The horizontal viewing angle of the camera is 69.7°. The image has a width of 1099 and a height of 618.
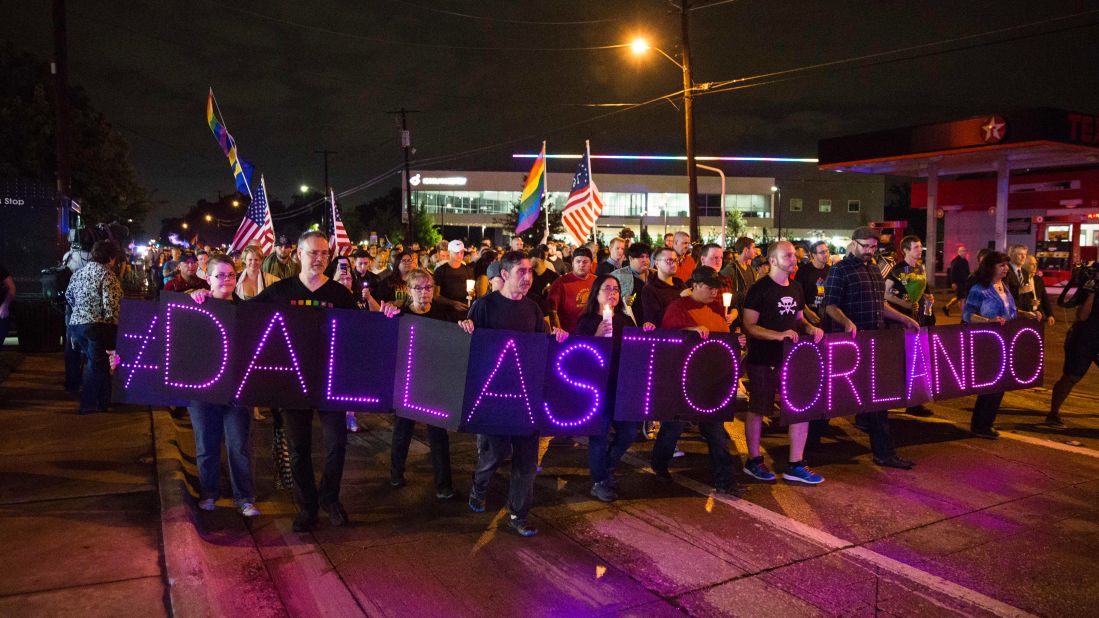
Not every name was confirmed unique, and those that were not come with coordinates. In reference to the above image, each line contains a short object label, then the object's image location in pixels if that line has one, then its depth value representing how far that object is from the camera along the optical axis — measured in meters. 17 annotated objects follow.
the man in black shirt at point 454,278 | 8.88
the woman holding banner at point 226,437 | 5.55
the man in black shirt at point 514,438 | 5.31
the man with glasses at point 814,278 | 9.05
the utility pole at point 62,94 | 17.61
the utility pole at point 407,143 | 42.03
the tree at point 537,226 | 52.75
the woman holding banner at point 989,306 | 7.99
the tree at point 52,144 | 28.83
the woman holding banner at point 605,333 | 5.97
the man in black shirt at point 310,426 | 5.26
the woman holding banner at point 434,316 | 5.93
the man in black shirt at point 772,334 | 6.30
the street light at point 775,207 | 73.94
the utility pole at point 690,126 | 19.34
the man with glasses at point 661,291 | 6.90
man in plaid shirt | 6.94
